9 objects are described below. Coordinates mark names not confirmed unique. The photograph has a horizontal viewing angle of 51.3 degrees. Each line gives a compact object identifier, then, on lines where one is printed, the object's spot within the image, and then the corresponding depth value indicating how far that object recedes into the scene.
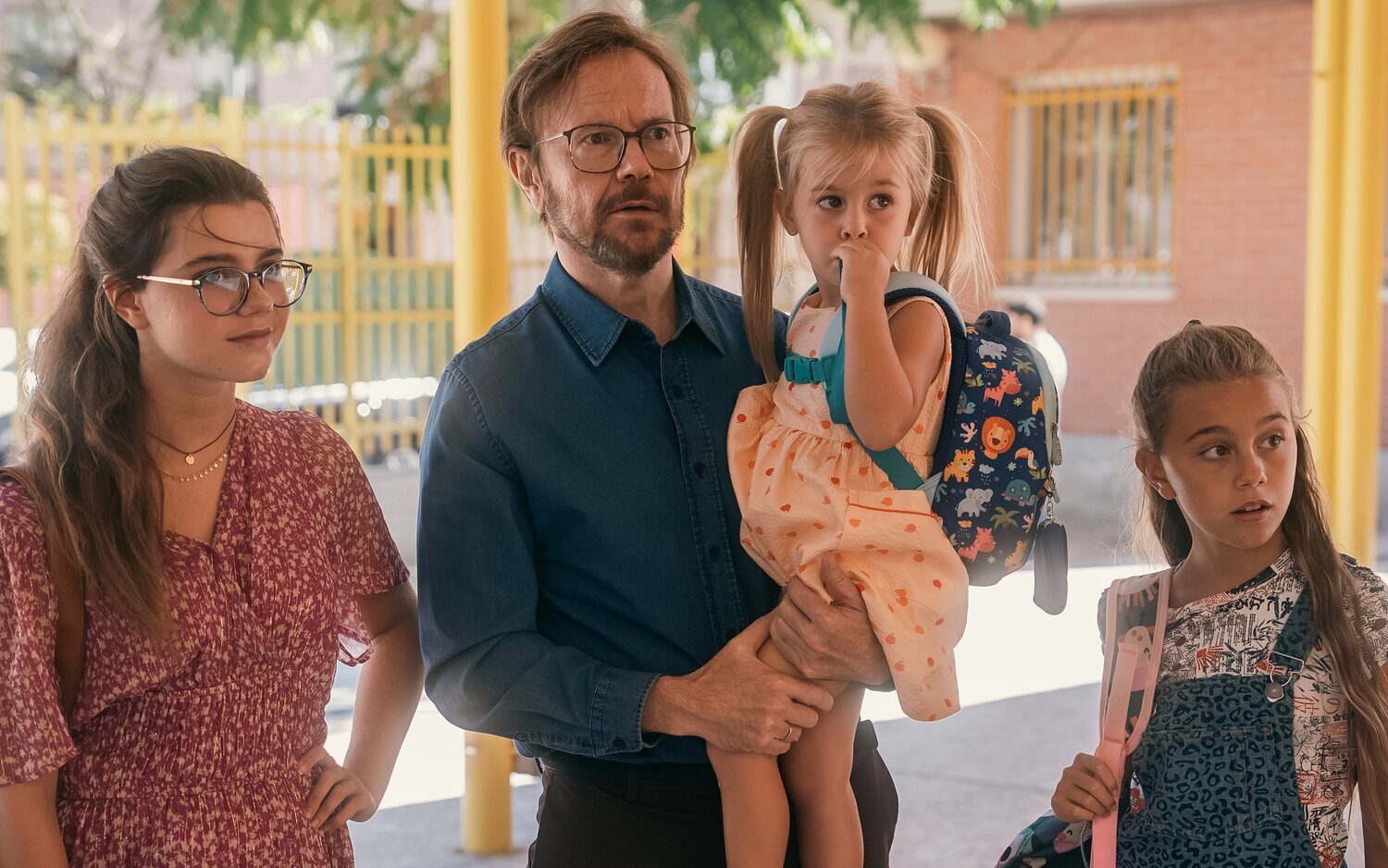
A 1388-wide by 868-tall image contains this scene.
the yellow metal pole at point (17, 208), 7.63
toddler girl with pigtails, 2.10
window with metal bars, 12.53
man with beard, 2.08
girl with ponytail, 2.15
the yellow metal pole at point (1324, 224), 5.88
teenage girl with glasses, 1.89
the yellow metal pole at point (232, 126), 7.69
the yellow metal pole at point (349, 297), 8.63
